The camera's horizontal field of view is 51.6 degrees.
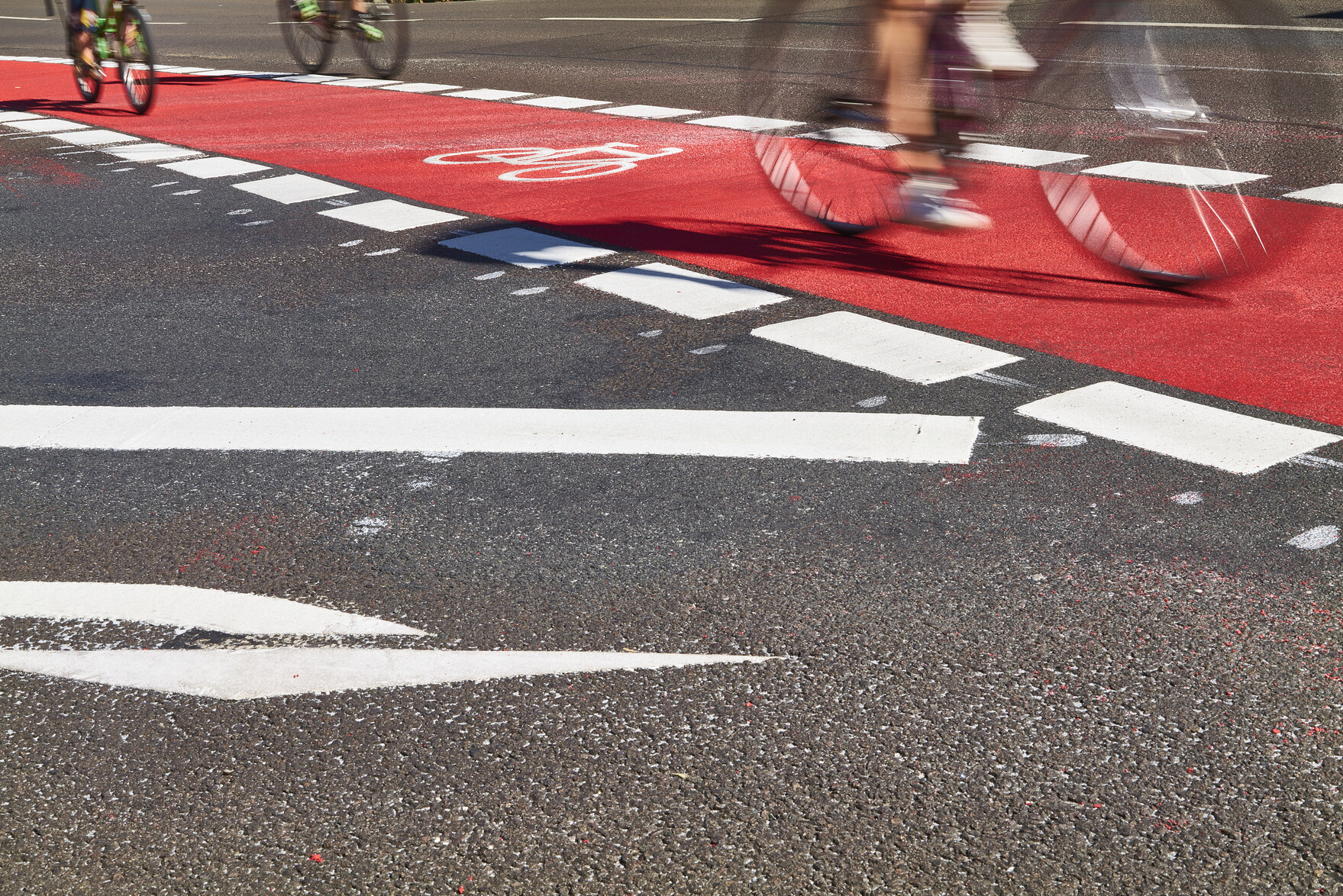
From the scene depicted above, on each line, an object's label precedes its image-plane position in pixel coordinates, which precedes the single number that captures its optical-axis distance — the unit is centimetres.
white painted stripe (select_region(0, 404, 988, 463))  405
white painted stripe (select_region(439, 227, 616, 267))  629
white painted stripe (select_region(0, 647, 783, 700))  288
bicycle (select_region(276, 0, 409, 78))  1253
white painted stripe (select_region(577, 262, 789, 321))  545
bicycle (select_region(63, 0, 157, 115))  1082
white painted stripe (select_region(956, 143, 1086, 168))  802
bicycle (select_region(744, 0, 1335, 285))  550
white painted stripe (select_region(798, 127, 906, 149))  642
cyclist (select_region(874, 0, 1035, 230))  528
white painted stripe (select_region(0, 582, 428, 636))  311
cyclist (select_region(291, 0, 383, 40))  1252
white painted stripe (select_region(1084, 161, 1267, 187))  730
